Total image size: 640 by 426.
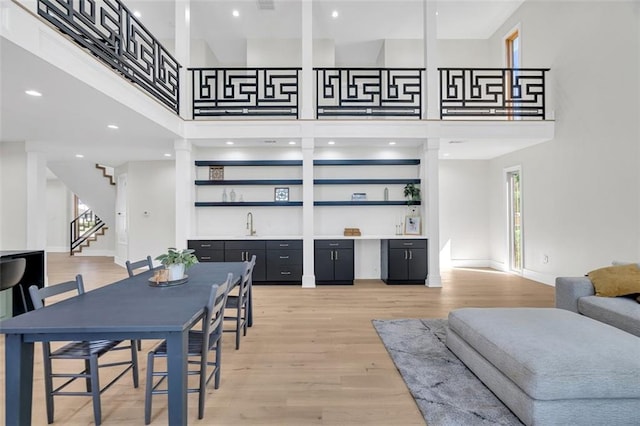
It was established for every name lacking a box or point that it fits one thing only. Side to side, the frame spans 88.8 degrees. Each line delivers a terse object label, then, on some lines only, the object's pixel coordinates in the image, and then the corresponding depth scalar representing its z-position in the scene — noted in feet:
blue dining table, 5.21
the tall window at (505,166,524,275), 22.08
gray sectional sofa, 8.72
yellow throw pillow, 9.83
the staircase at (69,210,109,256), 35.83
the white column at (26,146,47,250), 19.17
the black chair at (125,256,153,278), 9.87
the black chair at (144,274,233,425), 6.38
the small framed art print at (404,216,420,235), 20.11
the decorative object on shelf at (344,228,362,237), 20.38
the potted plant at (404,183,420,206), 20.33
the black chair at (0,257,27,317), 10.34
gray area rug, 6.67
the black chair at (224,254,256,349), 10.04
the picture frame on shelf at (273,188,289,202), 21.16
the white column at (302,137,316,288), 18.86
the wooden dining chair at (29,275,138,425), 6.43
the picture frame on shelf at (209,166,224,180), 21.06
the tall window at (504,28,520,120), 22.19
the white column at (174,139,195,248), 18.79
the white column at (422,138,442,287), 18.79
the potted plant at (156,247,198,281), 8.41
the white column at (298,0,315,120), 18.58
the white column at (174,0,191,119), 18.08
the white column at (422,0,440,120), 18.81
